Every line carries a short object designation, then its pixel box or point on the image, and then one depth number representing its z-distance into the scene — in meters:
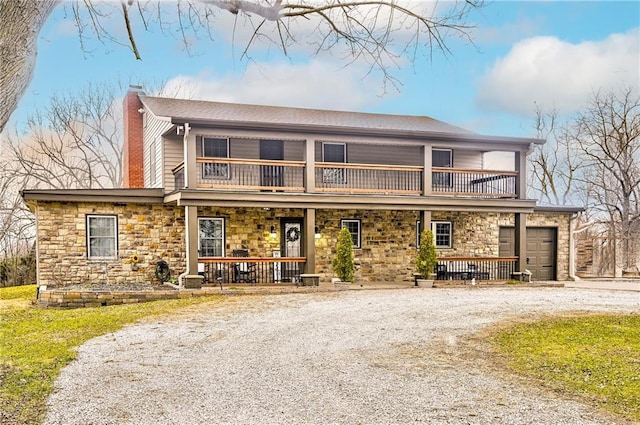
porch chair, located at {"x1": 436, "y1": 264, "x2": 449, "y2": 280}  18.22
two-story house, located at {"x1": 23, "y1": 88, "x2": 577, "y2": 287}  15.92
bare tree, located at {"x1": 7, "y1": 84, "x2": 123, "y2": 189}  28.45
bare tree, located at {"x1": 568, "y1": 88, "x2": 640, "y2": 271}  27.48
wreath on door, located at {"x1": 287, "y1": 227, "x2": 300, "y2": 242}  18.19
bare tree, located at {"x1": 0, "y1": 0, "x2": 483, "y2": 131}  5.14
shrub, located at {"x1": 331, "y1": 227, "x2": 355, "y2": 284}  16.28
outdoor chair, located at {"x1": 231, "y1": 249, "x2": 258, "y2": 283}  16.47
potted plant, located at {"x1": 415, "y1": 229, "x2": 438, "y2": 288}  17.02
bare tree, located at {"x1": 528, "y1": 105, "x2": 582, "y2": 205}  32.81
